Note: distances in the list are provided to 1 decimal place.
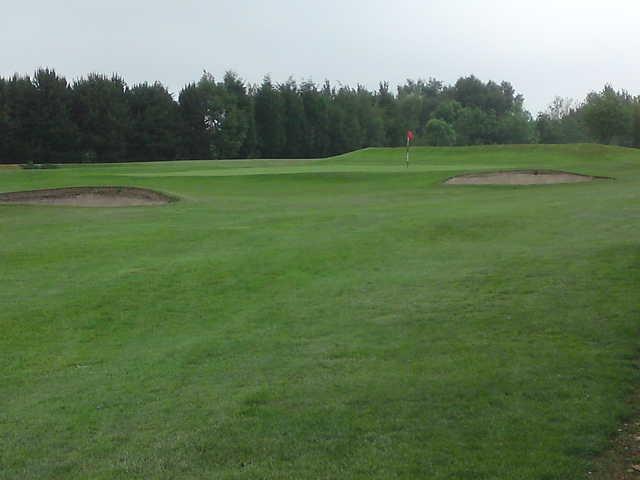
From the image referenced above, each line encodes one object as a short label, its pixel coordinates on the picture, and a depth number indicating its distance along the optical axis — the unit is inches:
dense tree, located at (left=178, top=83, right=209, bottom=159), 3216.0
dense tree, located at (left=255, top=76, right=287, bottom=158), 3560.5
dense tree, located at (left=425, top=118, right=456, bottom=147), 3860.7
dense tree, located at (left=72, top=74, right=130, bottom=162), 2842.0
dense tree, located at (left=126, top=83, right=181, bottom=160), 3002.0
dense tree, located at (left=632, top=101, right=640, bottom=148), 2910.9
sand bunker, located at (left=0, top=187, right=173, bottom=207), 1165.1
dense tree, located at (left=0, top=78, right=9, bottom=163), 2603.3
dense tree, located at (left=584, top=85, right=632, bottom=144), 2765.7
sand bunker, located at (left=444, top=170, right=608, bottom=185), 1312.7
